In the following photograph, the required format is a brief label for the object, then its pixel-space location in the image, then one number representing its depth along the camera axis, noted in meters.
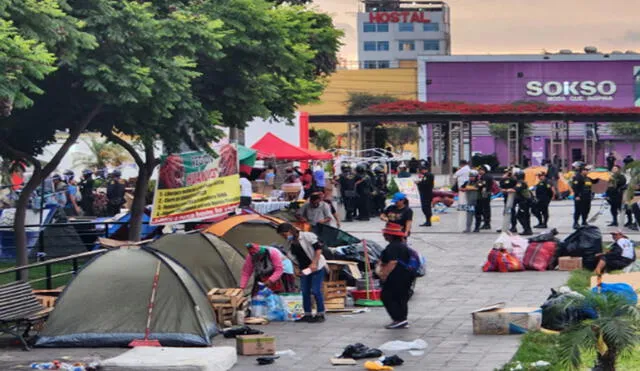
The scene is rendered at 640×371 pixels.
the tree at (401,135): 113.94
